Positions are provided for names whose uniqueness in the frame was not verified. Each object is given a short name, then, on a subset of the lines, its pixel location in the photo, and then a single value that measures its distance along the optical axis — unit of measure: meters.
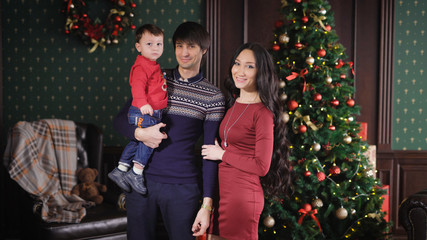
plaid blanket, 2.86
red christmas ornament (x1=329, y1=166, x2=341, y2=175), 2.93
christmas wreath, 3.80
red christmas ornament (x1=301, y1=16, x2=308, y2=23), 2.98
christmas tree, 2.92
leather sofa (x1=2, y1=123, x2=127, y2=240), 2.69
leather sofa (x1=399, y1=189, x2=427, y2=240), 2.44
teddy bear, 3.15
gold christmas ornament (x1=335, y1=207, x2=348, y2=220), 2.86
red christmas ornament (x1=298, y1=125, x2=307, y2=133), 2.90
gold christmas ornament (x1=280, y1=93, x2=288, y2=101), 2.93
